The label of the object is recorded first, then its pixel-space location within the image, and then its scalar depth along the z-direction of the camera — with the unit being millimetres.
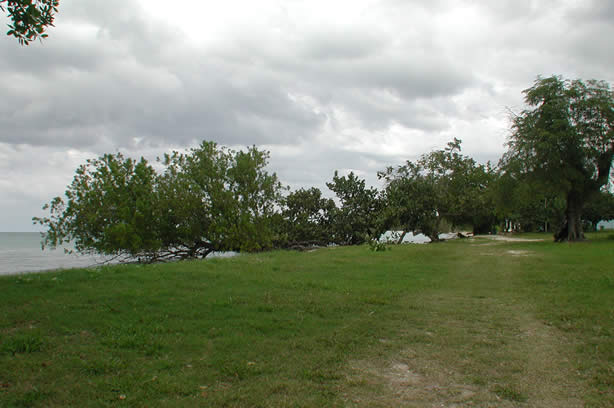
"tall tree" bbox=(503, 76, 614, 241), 29625
